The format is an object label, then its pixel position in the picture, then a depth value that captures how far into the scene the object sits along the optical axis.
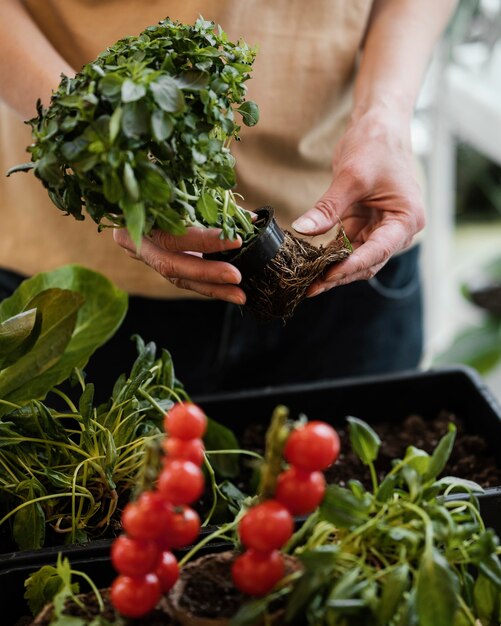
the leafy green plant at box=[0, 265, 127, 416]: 0.80
